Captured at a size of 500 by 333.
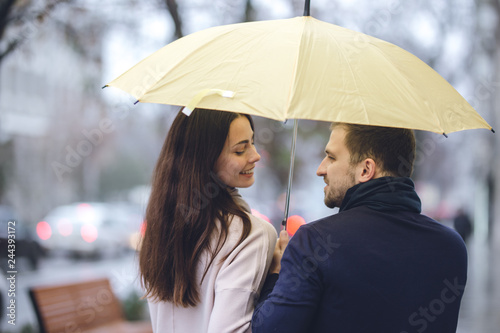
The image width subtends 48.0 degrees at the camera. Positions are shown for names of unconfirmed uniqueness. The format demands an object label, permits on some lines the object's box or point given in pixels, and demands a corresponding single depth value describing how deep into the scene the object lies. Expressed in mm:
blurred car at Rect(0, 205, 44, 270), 16127
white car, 21047
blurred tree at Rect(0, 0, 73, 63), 5526
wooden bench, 5016
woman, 2473
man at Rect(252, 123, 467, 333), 2189
